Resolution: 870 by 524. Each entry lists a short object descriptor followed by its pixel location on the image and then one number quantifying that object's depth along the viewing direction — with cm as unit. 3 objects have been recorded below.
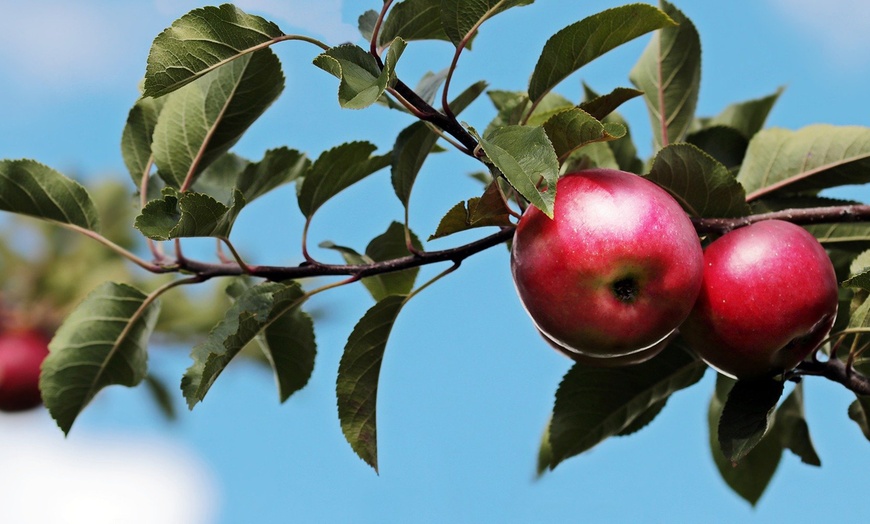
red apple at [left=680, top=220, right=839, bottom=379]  166
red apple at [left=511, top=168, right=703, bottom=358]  164
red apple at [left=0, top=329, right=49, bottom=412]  294
